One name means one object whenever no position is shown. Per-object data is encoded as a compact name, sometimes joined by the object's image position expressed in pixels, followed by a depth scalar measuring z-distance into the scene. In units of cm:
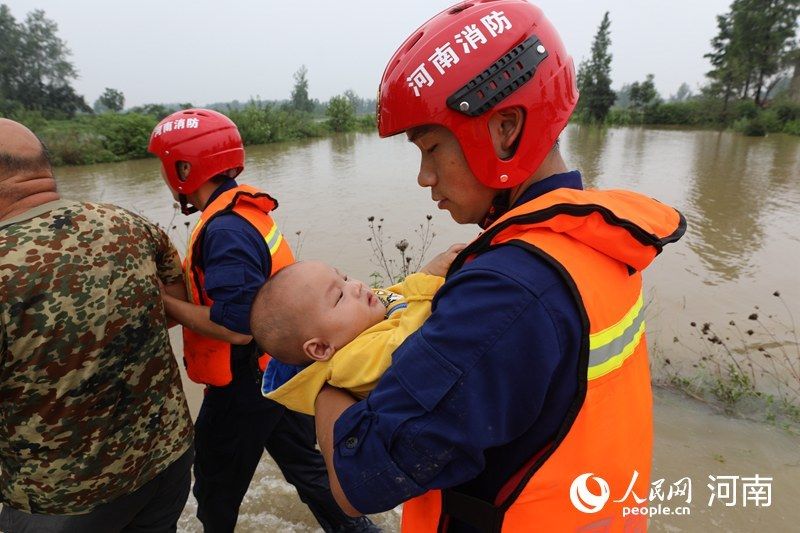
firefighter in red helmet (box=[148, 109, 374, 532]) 234
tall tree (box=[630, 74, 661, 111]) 5556
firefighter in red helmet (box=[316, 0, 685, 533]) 96
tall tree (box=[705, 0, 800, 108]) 4194
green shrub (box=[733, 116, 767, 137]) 3416
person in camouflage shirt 156
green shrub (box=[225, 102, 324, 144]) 3666
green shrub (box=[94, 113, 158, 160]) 2731
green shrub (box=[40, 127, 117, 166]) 2406
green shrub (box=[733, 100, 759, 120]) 3994
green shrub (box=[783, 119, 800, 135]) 3336
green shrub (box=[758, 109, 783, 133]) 3588
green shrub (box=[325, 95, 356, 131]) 5031
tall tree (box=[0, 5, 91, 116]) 4400
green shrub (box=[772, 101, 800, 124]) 3647
